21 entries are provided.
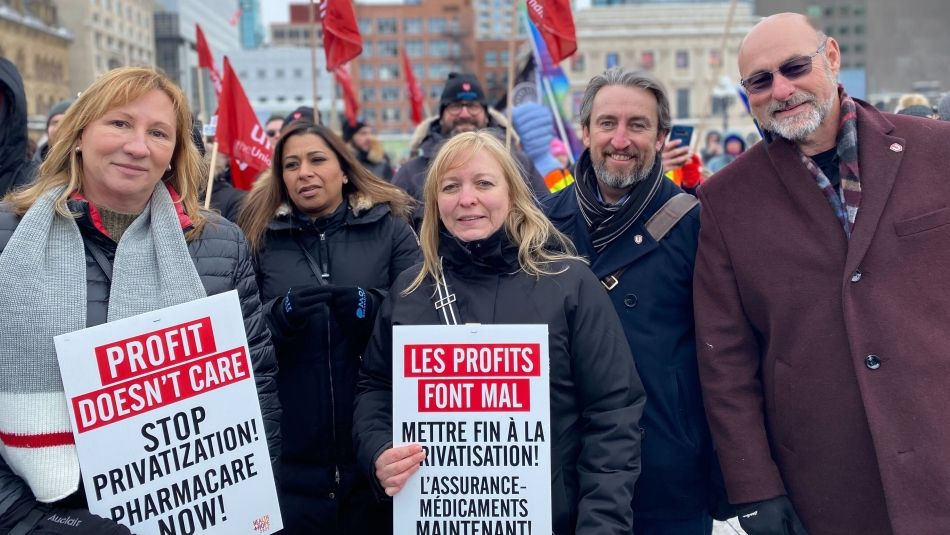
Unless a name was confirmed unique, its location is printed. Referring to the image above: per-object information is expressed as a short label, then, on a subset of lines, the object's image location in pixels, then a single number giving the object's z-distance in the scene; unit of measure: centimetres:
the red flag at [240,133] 585
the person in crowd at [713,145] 1867
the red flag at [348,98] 1205
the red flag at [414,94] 1403
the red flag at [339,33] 640
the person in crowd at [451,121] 596
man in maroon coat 248
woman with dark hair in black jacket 312
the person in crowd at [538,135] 730
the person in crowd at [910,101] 661
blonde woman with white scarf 218
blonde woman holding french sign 248
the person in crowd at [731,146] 1271
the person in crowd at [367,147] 966
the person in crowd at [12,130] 350
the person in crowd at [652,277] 285
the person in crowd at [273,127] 911
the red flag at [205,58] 816
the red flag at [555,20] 562
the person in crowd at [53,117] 571
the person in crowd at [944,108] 507
